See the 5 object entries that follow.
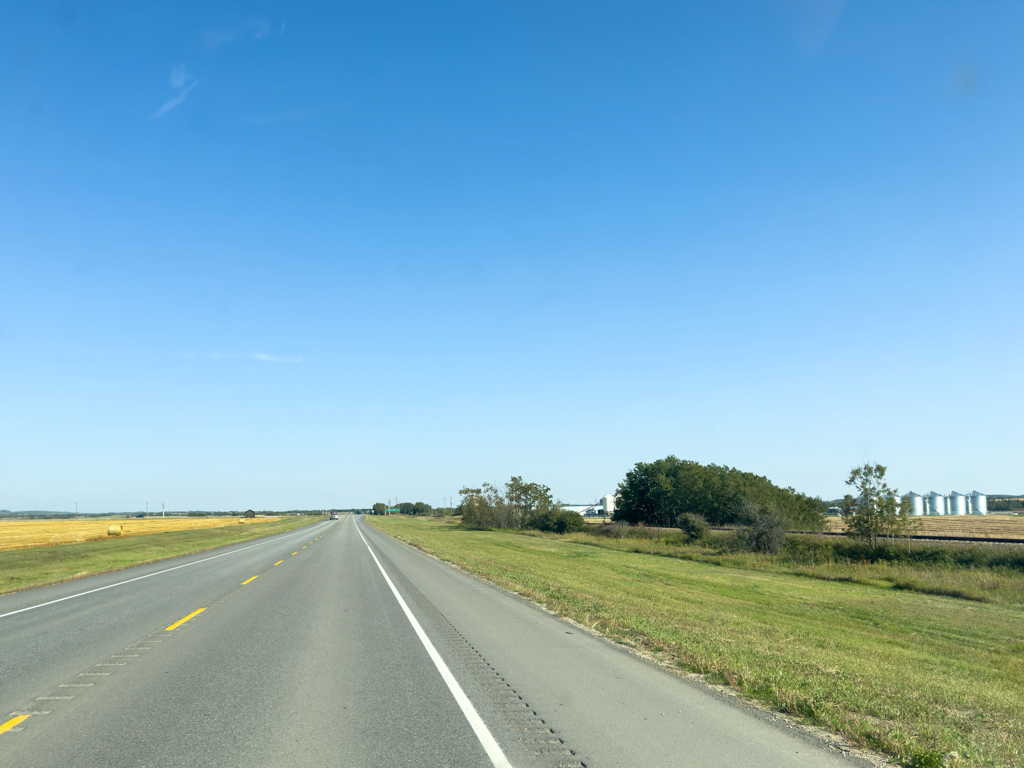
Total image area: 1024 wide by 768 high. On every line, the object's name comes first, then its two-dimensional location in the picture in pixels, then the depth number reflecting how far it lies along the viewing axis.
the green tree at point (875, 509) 41.22
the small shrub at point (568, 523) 87.62
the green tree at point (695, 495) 86.12
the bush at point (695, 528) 58.93
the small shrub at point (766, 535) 48.16
